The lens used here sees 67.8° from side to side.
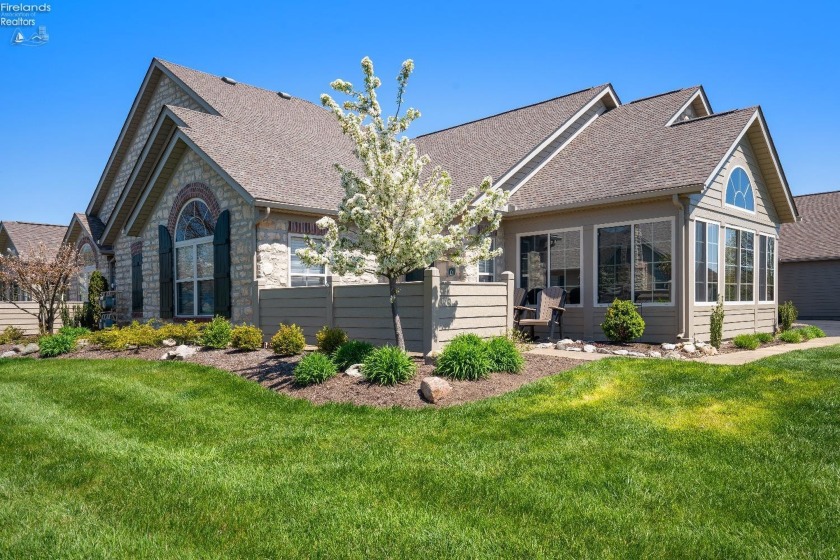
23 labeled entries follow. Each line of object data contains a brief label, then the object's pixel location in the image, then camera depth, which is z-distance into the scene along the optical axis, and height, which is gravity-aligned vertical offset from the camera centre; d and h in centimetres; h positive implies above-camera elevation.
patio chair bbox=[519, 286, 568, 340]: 1230 -50
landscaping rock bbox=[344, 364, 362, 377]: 802 -117
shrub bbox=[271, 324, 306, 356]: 981 -96
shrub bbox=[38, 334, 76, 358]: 1217 -126
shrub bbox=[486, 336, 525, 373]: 817 -102
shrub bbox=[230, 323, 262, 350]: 1078 -100
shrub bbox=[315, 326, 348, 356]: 944 -91
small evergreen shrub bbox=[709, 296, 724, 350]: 1180 -94
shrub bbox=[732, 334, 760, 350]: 1184 -122
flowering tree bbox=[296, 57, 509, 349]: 784 +96
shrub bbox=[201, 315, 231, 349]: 1124 -99
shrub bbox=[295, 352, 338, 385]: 786 -115
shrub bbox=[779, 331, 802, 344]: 1351 -128
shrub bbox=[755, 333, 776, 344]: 1283 -122
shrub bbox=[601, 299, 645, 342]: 1148 -80
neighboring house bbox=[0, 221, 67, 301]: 2391 +179
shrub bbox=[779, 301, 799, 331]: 1611 -98
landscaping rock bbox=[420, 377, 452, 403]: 693 -123
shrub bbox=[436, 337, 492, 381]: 771 -103
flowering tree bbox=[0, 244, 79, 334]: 1587 +12
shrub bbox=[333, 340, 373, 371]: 845 -101
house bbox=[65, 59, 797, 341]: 1209 +153
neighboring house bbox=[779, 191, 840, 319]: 2373 +46
